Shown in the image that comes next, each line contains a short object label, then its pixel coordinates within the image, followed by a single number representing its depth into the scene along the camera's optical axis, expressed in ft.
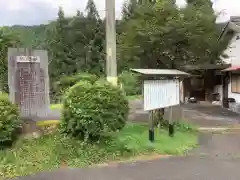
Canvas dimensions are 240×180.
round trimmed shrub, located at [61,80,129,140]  16.67
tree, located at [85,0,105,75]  86.30
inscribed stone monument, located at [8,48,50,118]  18.37
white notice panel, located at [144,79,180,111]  18.71
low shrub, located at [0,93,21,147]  15.55
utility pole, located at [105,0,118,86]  20.39
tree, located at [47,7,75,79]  86.16
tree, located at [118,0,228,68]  31.35
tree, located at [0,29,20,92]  37.33
